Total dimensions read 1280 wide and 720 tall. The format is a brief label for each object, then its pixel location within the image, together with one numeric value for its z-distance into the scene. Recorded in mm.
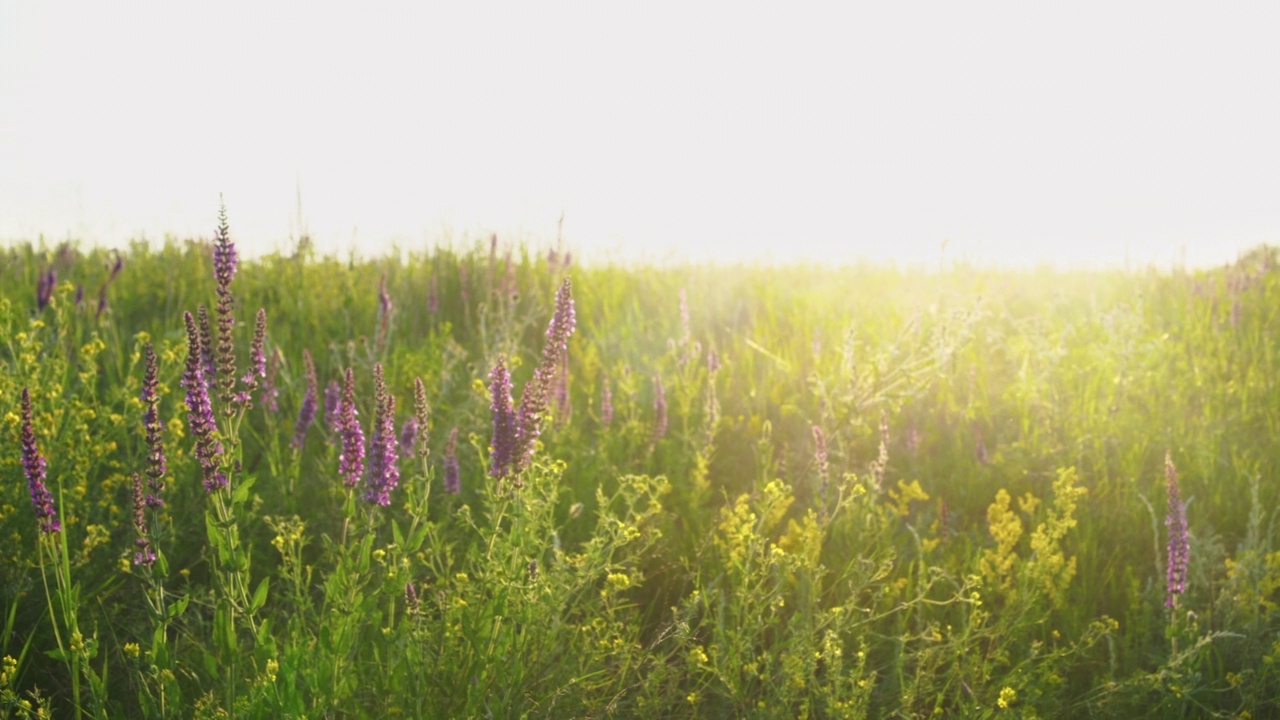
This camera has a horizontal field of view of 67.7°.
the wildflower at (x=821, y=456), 3127
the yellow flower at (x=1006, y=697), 2226
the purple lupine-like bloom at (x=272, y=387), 3875
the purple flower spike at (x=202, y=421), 1953
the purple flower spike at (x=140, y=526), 2029
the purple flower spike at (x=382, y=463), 2305
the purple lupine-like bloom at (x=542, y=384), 2258
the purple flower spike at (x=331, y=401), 3629
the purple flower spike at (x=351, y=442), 2193
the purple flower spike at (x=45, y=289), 4949
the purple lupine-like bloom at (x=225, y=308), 2062
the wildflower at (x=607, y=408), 3844
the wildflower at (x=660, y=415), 3869
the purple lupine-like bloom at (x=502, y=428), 2252
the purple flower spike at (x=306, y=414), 3514
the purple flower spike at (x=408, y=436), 3440
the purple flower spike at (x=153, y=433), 1941
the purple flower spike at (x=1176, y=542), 2760
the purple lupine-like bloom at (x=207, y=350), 2092
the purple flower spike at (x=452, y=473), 3250
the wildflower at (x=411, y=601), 2147
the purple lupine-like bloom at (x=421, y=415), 2219
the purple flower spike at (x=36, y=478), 2041
